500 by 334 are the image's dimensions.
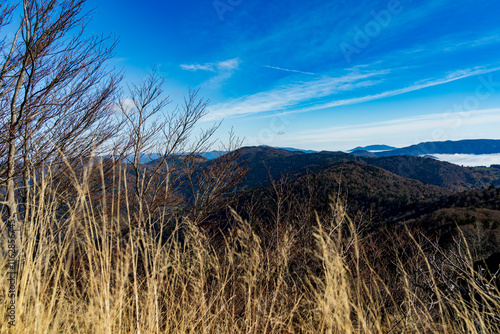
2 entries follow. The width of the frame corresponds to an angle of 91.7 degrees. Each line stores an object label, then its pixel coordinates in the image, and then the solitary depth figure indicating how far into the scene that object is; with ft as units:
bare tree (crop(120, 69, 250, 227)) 22.66
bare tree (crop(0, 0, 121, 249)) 10.21
